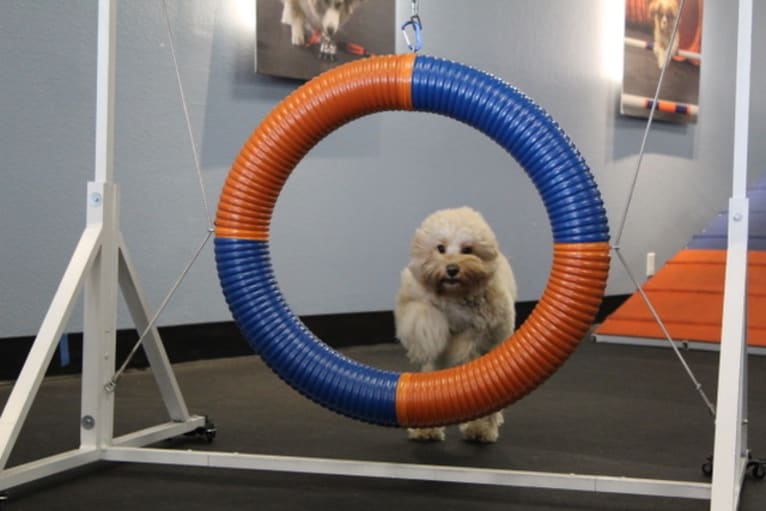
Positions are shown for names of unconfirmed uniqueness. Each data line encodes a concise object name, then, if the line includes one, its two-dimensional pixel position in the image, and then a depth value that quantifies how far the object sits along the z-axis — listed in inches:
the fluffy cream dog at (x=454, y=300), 109.1
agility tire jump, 86.9
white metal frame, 82.6
